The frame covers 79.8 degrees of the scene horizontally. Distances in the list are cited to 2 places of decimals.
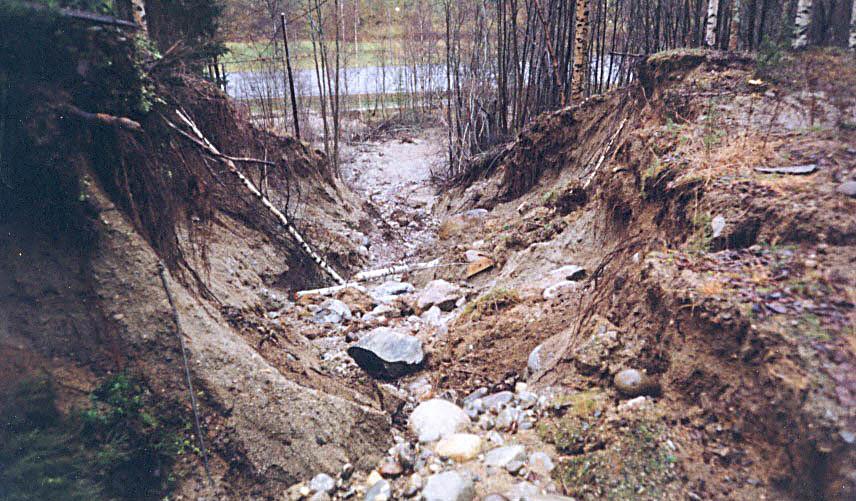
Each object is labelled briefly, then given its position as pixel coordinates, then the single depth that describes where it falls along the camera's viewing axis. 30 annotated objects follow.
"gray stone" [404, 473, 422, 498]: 2.69
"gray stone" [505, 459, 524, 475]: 2.67
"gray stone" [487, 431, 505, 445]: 2.95
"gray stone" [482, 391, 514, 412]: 3.40
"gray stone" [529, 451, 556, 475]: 2.65
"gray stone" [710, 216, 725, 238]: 3.14
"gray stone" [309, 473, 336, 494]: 2.73
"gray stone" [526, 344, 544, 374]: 3.66
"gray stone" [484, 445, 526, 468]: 2.73
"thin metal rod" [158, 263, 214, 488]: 2.62
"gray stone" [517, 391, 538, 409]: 3.21
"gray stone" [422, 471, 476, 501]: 2.51
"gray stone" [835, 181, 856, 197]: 2.84
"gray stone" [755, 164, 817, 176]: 3.23
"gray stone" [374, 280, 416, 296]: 6.75
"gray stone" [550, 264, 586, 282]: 4.95
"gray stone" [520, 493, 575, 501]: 2.41
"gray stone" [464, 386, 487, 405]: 3.70
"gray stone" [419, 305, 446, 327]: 5.34
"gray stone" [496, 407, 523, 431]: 3.11
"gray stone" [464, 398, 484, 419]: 3.42
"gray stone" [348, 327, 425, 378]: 4.35
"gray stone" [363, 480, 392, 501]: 2.69
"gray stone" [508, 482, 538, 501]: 2.49
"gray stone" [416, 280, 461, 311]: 5.77
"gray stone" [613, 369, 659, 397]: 2.78
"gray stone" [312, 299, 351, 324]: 5.44
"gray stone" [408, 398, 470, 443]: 3.20
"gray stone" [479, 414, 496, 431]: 3.19
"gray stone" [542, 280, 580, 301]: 4.61
